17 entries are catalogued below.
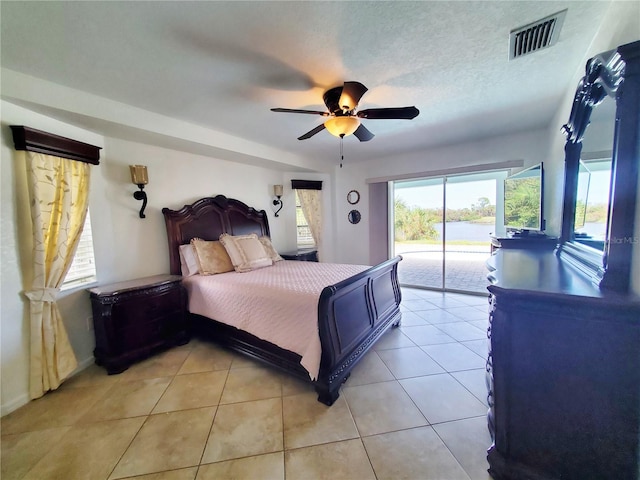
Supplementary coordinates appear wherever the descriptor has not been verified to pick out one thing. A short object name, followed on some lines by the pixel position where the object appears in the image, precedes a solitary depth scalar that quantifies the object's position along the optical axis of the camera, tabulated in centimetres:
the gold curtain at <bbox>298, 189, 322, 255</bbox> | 472
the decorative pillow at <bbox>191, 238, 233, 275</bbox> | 292
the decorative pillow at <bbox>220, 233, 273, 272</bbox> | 306
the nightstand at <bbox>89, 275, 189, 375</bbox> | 219
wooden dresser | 96
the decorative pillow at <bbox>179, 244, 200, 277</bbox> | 294
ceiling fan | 184
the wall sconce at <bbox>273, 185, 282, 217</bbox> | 430
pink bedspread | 191
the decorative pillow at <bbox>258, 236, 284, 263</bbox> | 360
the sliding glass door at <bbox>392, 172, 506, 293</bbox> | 420
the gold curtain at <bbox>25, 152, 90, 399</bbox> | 189
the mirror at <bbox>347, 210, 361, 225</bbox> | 488
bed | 181
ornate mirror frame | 96
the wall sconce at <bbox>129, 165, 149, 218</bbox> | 261
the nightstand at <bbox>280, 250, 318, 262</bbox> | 407
